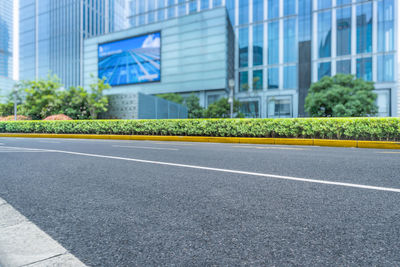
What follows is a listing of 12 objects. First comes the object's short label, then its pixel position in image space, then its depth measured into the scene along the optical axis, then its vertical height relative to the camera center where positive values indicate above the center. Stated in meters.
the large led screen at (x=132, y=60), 45.03 +14.93
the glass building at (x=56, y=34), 70.94 +31.57
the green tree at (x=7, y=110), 33.47 +3.29
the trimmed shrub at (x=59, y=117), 20.49 +1.37
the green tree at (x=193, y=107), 37.44 +4.37
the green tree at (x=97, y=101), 20.64 +2.84
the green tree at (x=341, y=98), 24.05 +3.97
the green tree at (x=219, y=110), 31.88 +3.30
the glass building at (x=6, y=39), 112.86 +49.16
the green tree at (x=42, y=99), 22.69 +3.39
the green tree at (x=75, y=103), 21.78 +2.80
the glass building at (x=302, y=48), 36.38 +14.94
